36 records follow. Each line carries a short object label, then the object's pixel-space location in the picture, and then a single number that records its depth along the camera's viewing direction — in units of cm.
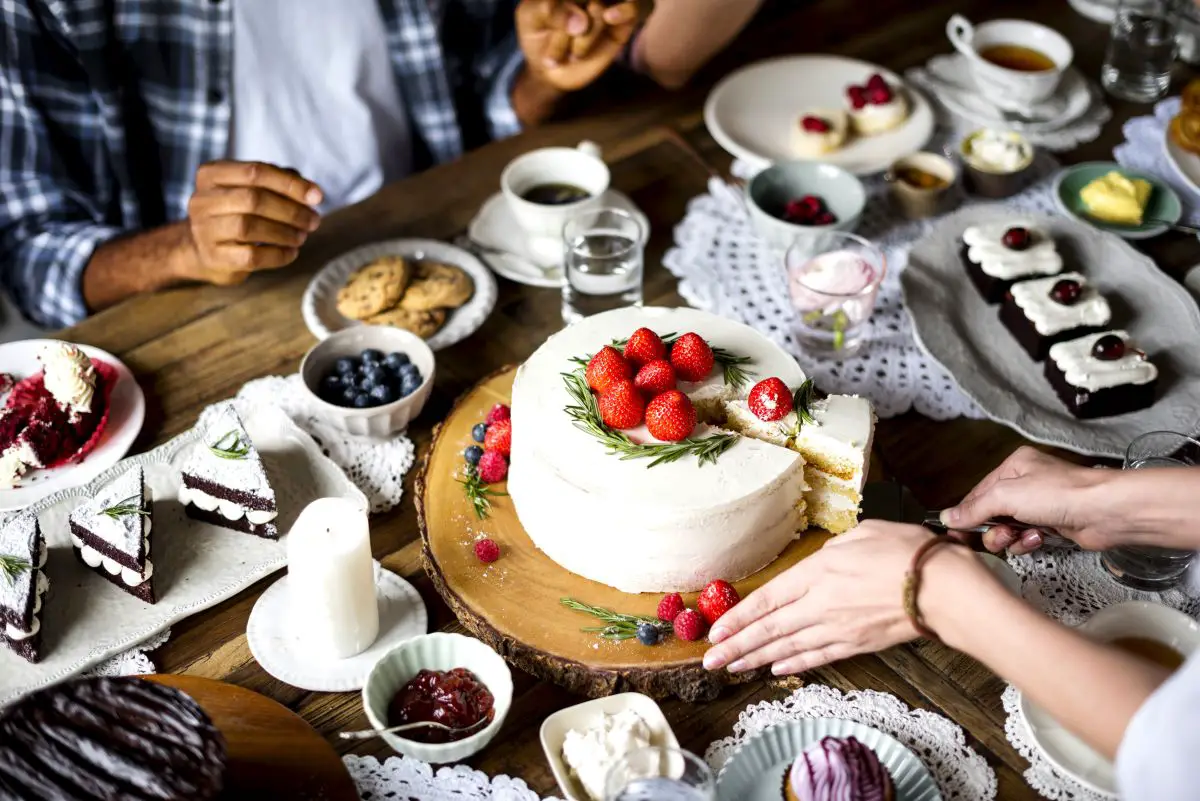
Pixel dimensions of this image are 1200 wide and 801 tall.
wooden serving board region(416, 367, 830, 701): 191
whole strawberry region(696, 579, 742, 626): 197
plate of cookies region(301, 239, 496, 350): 263
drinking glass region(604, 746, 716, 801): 160
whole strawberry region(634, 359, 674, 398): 207
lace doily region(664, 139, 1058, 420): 255
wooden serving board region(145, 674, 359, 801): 171
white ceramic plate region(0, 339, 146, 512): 224
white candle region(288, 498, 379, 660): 189
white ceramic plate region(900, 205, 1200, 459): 239
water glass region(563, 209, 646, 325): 265
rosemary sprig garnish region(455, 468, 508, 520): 221
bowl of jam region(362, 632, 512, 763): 178
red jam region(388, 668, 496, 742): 182
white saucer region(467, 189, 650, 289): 281
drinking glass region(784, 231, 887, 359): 257
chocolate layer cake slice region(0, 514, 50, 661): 192
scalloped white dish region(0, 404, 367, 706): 198
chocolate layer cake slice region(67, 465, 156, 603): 202
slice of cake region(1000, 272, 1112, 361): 254
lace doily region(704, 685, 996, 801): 181
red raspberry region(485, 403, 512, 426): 234
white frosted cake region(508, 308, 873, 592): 196
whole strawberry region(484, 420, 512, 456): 227
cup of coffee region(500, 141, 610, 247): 280
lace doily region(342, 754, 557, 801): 179
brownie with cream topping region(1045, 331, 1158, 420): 238
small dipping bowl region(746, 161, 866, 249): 286
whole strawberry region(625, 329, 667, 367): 214
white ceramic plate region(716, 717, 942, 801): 174
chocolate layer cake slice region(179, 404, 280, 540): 214
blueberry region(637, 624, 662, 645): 193
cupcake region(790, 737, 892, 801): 165
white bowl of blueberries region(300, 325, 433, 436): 237
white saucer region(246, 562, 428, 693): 194
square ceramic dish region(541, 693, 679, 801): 173
